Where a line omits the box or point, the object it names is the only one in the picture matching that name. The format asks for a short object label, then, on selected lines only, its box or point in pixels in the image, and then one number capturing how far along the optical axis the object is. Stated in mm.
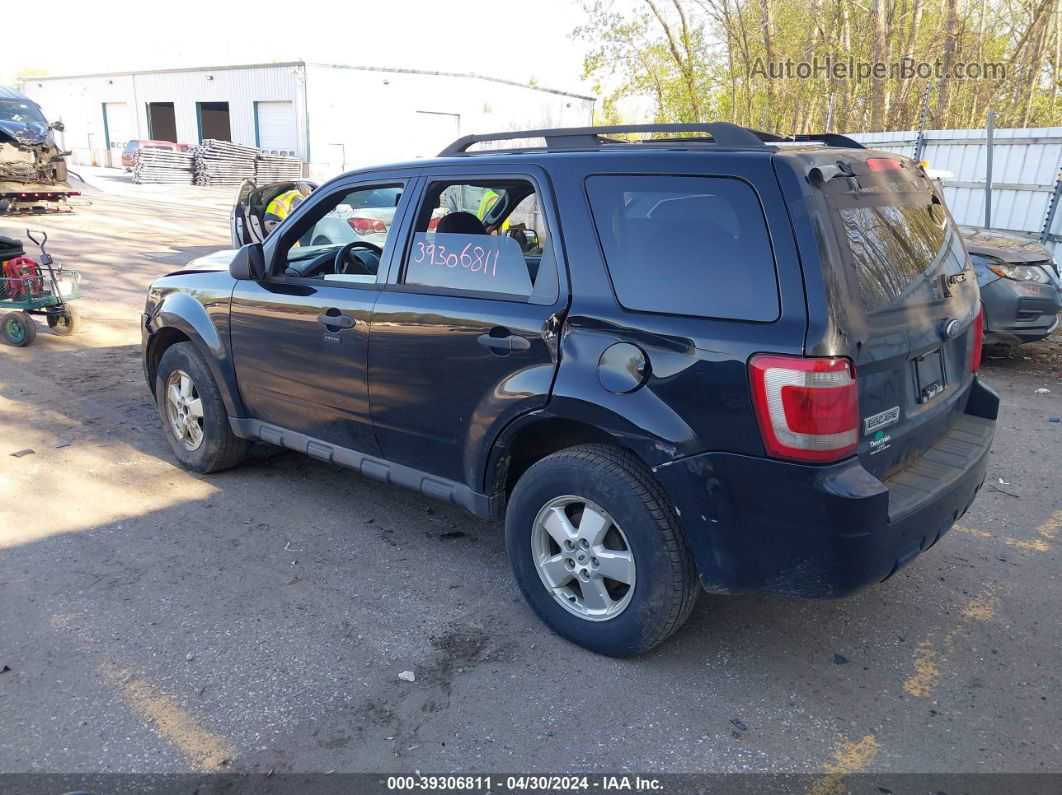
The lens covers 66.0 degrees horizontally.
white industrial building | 34406
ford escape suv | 2736
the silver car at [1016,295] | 7941
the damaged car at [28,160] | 19078
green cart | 8070
